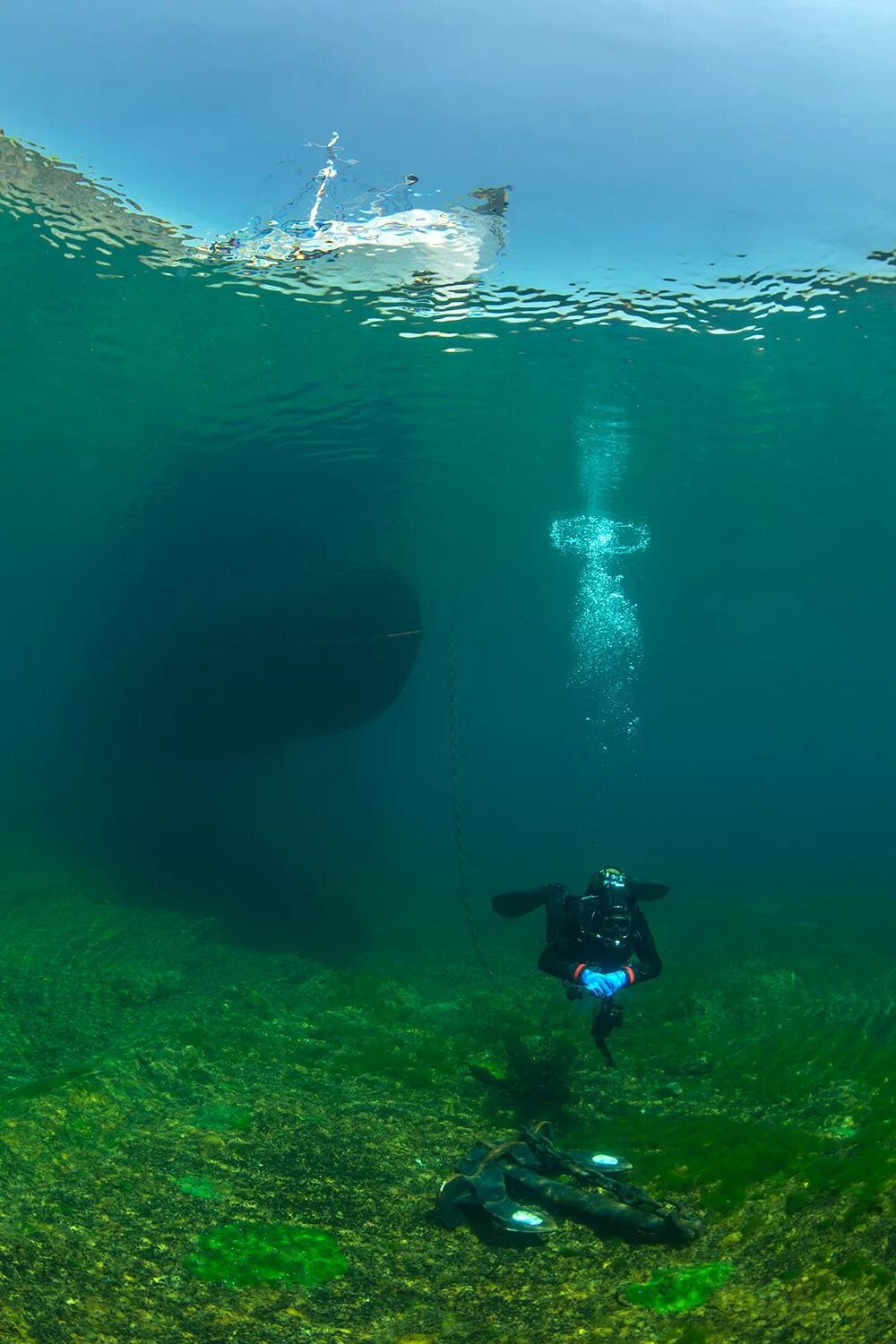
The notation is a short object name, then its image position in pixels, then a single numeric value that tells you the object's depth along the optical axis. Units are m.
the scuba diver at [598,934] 6.07
